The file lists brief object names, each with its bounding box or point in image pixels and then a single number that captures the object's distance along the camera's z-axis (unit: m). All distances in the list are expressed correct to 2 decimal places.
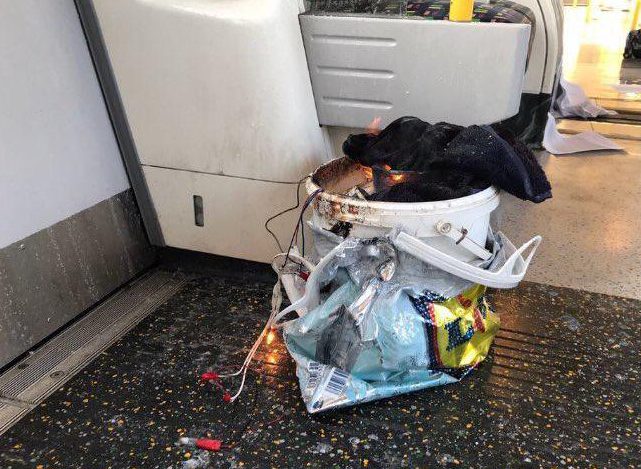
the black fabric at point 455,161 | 1.11
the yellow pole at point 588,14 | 7.21
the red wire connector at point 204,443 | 1.02
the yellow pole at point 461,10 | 1.24
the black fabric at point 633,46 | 5.03
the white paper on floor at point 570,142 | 2.76
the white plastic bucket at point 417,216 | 1.09
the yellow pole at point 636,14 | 6.11
